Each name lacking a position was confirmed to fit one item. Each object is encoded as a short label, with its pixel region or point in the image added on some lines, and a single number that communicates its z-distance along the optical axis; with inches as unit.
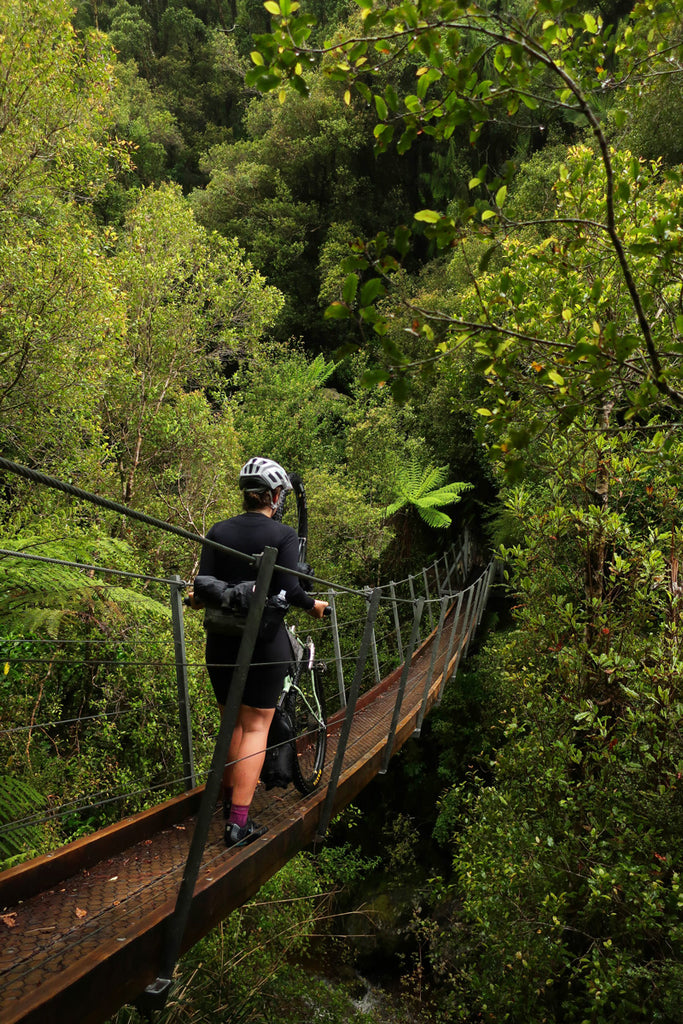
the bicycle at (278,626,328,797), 92.4
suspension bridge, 43.3
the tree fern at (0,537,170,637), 126.3
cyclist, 74.1
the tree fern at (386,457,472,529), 343.3
